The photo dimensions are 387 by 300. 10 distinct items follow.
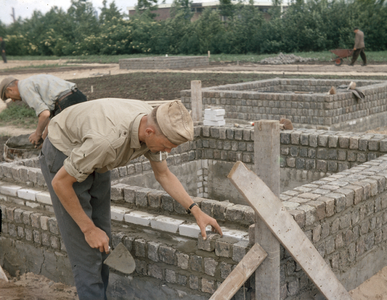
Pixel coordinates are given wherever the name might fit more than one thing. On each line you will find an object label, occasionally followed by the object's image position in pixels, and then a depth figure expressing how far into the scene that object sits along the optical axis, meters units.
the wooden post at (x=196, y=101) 7.88
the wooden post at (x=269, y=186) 3.06
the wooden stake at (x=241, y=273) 3.19
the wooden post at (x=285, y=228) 2.98
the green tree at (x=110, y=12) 50.34
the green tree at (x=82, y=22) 42.59
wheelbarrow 22.33
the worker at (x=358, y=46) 20.30
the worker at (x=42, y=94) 5.68
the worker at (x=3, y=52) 31.79
